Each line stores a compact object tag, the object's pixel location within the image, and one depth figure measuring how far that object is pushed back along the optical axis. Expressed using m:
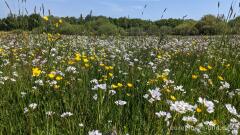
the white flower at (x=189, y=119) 1.30
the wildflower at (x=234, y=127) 1.18
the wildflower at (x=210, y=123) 1.31
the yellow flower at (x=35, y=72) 1.82
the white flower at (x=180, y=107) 1.15
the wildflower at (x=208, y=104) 1.35
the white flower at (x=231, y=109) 1.37
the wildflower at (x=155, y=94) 1.40
